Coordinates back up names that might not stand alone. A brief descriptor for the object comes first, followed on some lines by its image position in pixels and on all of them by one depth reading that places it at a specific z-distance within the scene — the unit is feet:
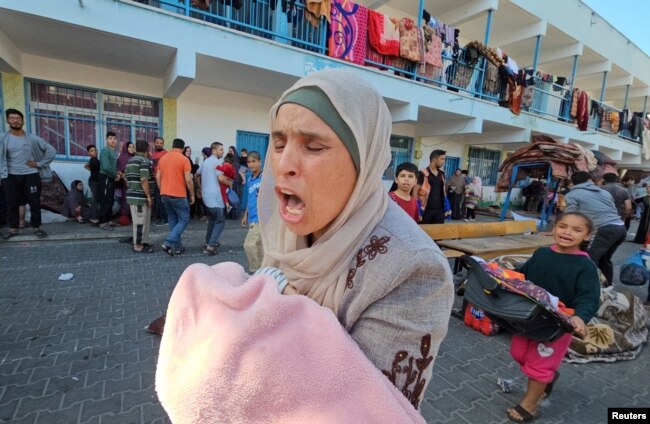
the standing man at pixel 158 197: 22.88
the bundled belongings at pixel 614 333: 10.55
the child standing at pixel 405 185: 13.58
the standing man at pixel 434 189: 17.44
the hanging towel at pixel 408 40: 27.35
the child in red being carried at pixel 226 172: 19.13
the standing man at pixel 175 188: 16.99
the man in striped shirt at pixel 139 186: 17.13
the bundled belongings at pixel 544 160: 25.08
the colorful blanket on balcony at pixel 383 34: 25.75
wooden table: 14.02
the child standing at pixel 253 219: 12.51
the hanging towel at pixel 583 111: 44.80
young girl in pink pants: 7.21
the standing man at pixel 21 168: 17.08
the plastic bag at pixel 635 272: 15.08
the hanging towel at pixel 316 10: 22.72
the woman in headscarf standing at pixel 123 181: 22.27
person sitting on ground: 22.50
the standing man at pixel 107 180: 21.08
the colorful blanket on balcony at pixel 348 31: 24.30
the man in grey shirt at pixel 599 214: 14.74
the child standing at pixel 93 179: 22.16
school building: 18.34
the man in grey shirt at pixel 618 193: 21.29
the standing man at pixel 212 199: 17.62
